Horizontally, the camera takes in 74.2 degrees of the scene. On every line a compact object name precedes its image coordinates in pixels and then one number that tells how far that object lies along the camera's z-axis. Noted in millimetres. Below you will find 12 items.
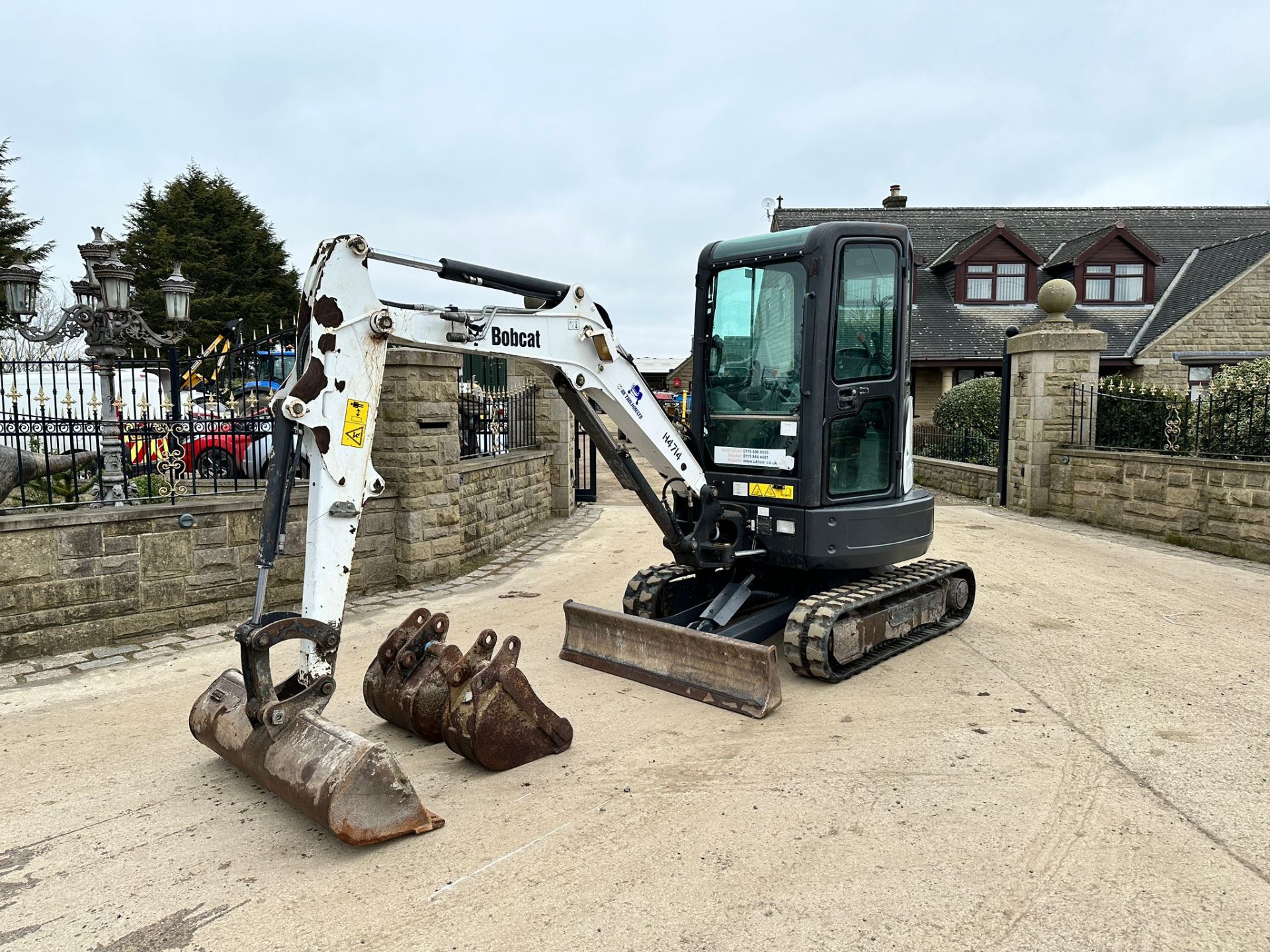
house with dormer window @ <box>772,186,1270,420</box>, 22484
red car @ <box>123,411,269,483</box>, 7012
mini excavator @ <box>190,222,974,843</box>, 3609
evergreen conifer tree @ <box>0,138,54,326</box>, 26500
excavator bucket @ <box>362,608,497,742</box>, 4355
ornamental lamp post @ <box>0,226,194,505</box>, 7051
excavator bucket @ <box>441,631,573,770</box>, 4043
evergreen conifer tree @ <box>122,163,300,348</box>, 32406
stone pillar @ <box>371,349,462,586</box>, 8055
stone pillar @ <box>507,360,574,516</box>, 13398
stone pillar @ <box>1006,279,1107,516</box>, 12211
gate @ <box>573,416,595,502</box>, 13680
